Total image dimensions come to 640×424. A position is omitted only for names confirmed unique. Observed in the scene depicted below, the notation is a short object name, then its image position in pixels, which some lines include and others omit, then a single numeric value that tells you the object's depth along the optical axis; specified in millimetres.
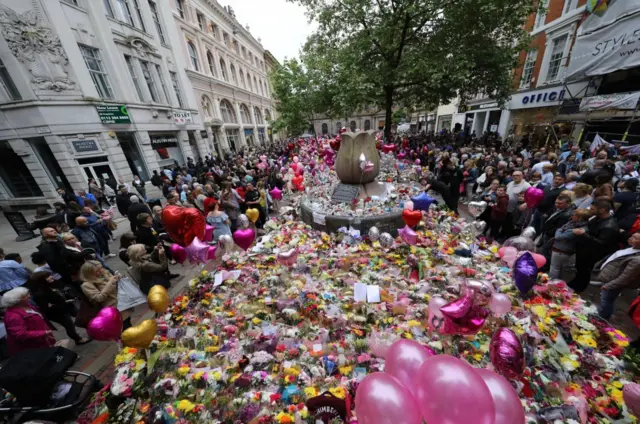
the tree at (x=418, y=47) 9719
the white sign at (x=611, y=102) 9780
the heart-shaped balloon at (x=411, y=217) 4512
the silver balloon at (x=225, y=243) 4426
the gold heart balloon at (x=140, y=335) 2492
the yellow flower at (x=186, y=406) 2260
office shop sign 13627
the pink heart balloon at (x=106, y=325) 2584
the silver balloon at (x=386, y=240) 4445
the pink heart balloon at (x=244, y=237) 4392
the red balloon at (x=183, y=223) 3867
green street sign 11945
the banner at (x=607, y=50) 9367
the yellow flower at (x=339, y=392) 2208
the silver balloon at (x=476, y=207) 4711
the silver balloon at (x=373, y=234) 4733
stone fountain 5629
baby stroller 2242
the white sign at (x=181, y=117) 16812
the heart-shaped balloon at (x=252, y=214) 5418
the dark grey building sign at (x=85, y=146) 11250
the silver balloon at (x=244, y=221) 5195
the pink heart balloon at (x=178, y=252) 4008
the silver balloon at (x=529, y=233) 3865
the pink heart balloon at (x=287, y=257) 3916
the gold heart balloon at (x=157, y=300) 2930
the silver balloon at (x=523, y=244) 3648
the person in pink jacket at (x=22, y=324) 2631
